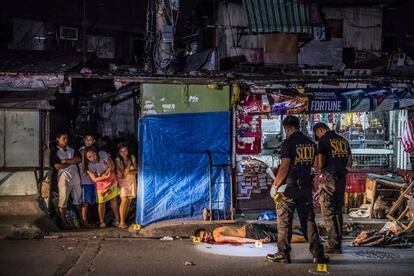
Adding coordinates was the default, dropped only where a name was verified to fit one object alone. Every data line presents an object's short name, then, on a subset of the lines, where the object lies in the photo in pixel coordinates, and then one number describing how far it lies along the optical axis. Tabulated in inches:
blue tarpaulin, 426.0
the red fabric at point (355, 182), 489.1
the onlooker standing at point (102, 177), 424.2
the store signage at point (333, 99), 453.1
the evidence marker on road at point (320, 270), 304.2
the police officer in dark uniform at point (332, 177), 350.3
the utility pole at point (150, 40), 515.8
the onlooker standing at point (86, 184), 428.5
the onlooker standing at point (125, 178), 428.5
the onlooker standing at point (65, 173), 418.3
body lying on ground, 381.7
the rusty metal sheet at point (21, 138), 419.2
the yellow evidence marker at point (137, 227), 416.5
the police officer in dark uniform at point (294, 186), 314.7
